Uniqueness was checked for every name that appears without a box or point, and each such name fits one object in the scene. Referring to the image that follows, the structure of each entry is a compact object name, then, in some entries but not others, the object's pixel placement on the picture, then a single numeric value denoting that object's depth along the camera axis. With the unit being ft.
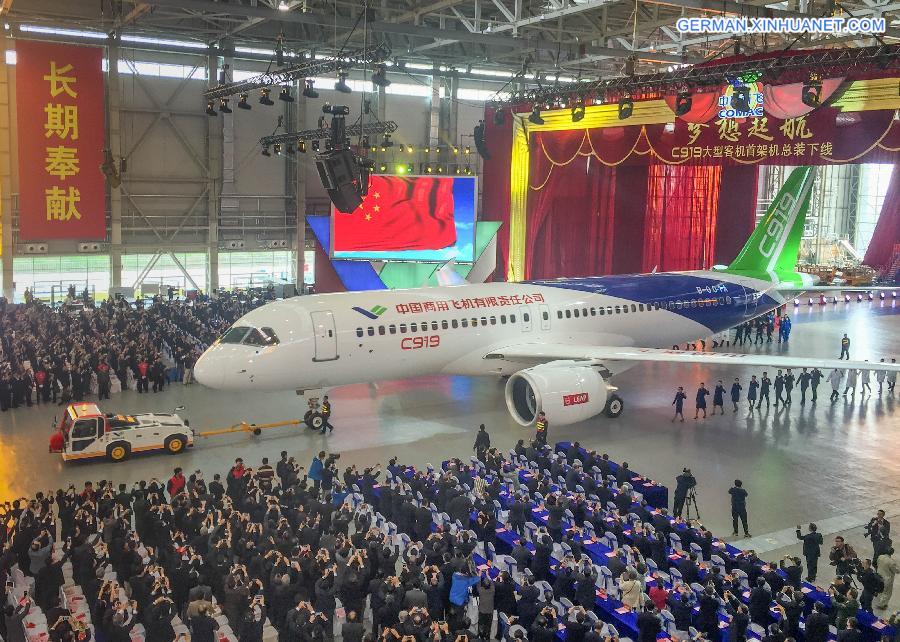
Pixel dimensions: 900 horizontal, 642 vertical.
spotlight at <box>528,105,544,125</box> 100.41
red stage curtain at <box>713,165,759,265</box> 132.36
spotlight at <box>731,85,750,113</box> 81.92
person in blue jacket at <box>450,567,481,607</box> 38.06
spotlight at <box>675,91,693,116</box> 81.87
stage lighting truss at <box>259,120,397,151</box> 113.29
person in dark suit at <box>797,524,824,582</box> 44.14
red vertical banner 109.81
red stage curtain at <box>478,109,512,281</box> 143.23
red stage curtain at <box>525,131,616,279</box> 128.16
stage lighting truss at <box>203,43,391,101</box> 74.90
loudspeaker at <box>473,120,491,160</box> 137.49
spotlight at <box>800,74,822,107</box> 74.49
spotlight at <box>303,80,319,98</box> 88.63
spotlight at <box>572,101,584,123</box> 95.20
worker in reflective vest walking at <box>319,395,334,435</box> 67.97
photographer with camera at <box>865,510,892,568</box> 43.21
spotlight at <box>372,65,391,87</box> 80.95
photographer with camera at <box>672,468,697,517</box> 51.11
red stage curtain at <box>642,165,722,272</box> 126.93
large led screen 130.41
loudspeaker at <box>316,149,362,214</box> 75.51
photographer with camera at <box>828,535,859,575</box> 40.42
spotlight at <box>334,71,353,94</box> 79.51
